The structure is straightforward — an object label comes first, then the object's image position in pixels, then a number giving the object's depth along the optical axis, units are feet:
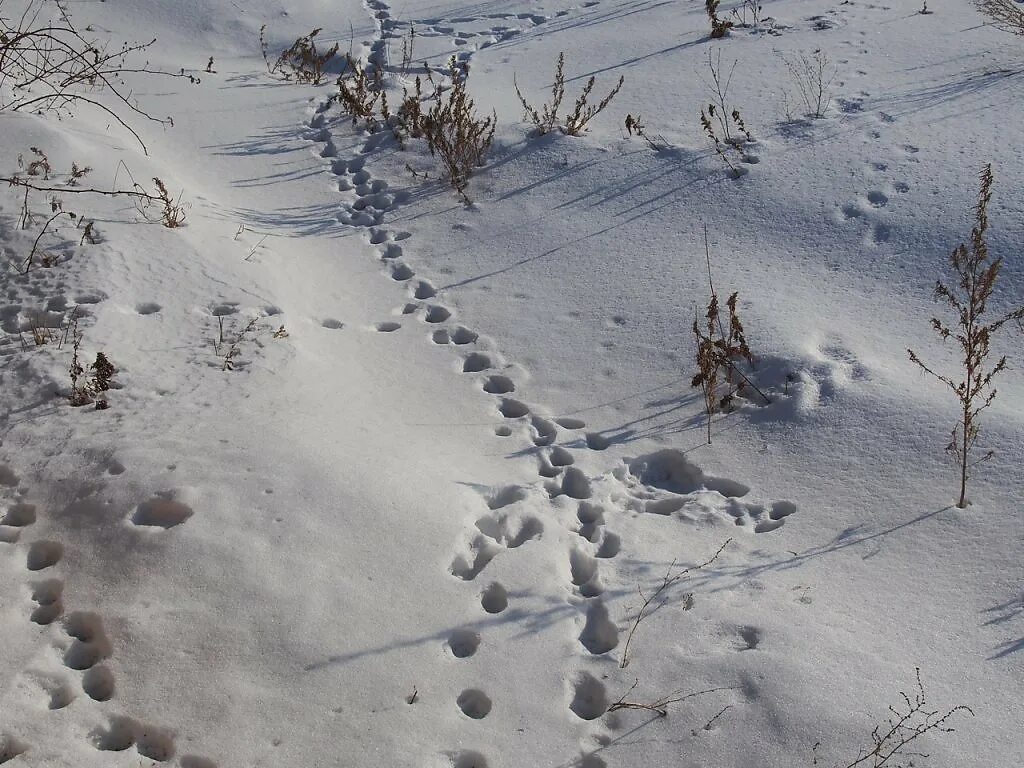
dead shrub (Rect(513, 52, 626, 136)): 20.31
